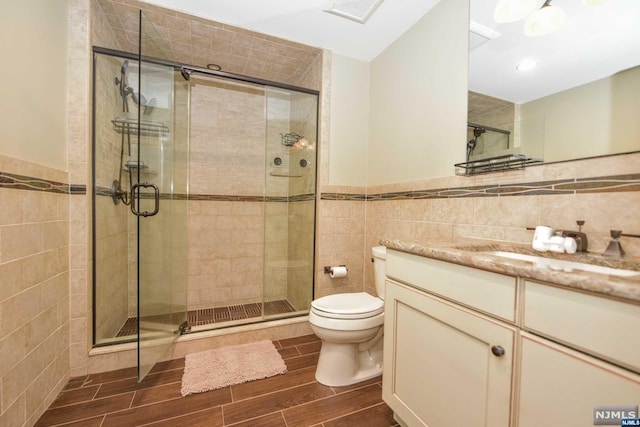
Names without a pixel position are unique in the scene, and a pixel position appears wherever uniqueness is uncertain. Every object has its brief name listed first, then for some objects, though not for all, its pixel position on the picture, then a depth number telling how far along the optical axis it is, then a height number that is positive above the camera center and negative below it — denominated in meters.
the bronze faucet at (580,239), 0.98 -0.10
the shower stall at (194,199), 1.60 +0.05
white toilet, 1.46 -0.75
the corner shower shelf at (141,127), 1.50 +0.53
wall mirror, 0.95 +0.59
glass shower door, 1.44 +0.02
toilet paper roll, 2.16 -0.55
